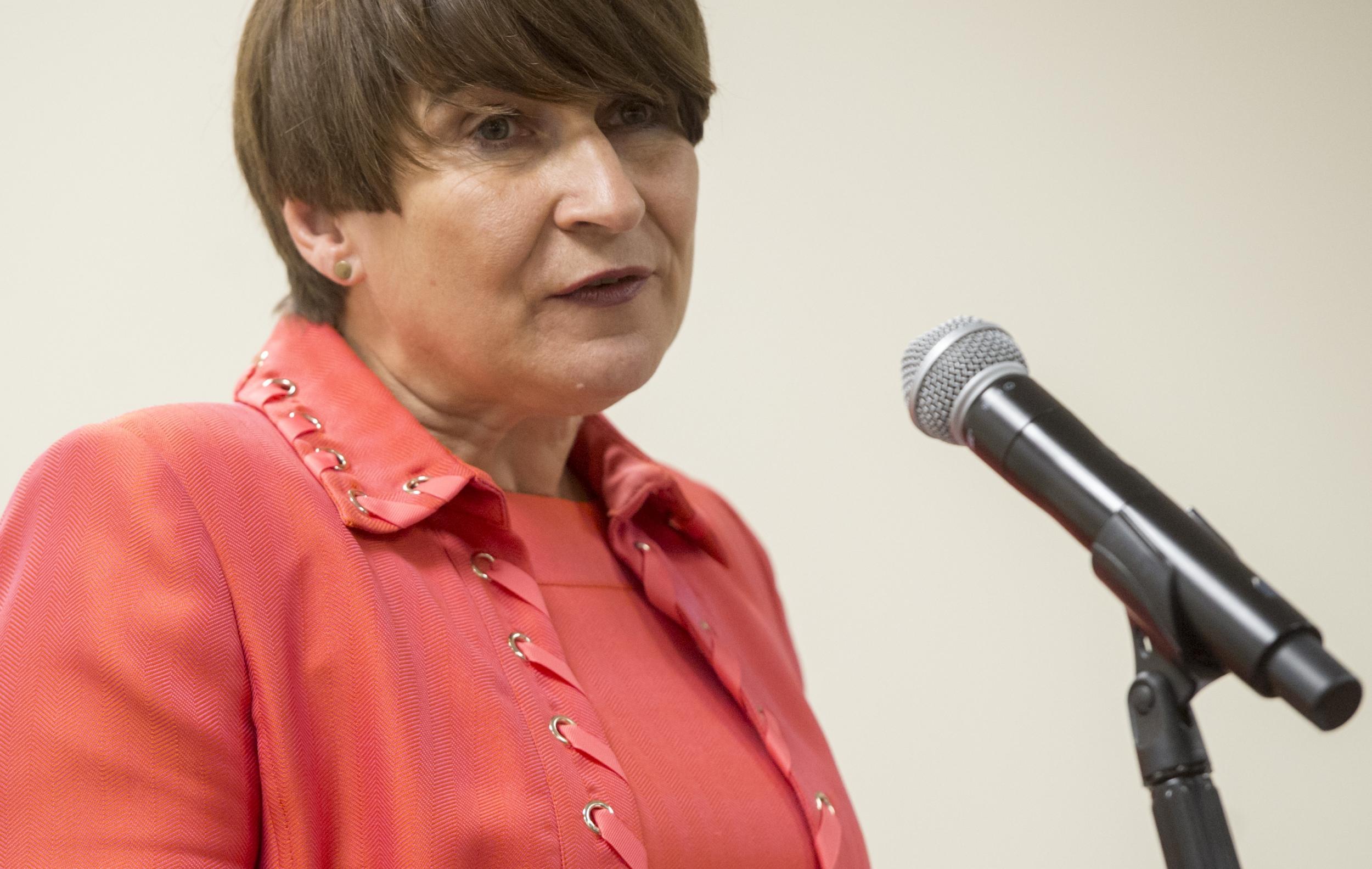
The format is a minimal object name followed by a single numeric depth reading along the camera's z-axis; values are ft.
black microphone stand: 10.91
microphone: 10.78
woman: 11.15
